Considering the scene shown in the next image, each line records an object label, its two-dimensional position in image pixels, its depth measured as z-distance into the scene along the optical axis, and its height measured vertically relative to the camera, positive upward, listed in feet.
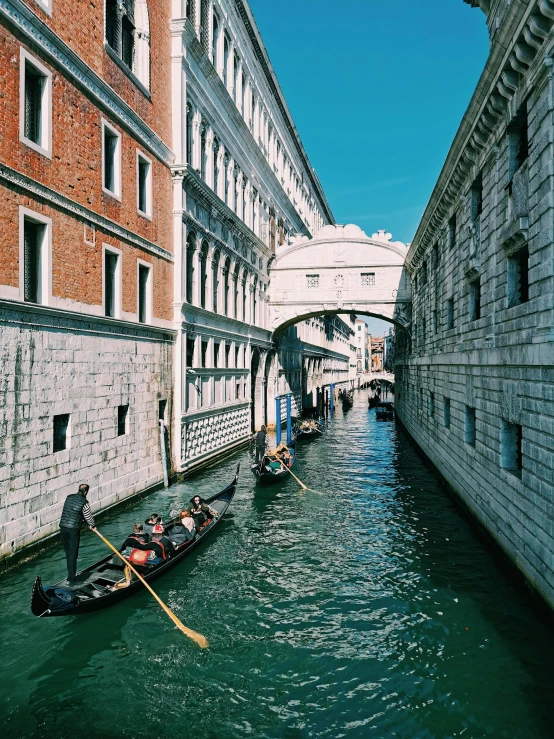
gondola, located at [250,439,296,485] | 55.16 -10.90
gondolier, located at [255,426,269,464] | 61.31 -9.00
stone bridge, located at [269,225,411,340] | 86.43 +14.38
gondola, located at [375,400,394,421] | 127.44 -10.89
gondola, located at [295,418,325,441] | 93.45 -11.65
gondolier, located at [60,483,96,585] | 27.30 -7.99
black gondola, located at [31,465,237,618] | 22.94 -10.76
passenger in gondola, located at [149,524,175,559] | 31.09 -10.26
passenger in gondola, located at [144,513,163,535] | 33.78 -9.76
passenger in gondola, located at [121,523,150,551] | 30.81 -9.86
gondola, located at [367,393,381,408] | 167.51 -11.04
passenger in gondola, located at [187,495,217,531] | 37.53 -10.34
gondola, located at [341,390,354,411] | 163.63 -11.48
